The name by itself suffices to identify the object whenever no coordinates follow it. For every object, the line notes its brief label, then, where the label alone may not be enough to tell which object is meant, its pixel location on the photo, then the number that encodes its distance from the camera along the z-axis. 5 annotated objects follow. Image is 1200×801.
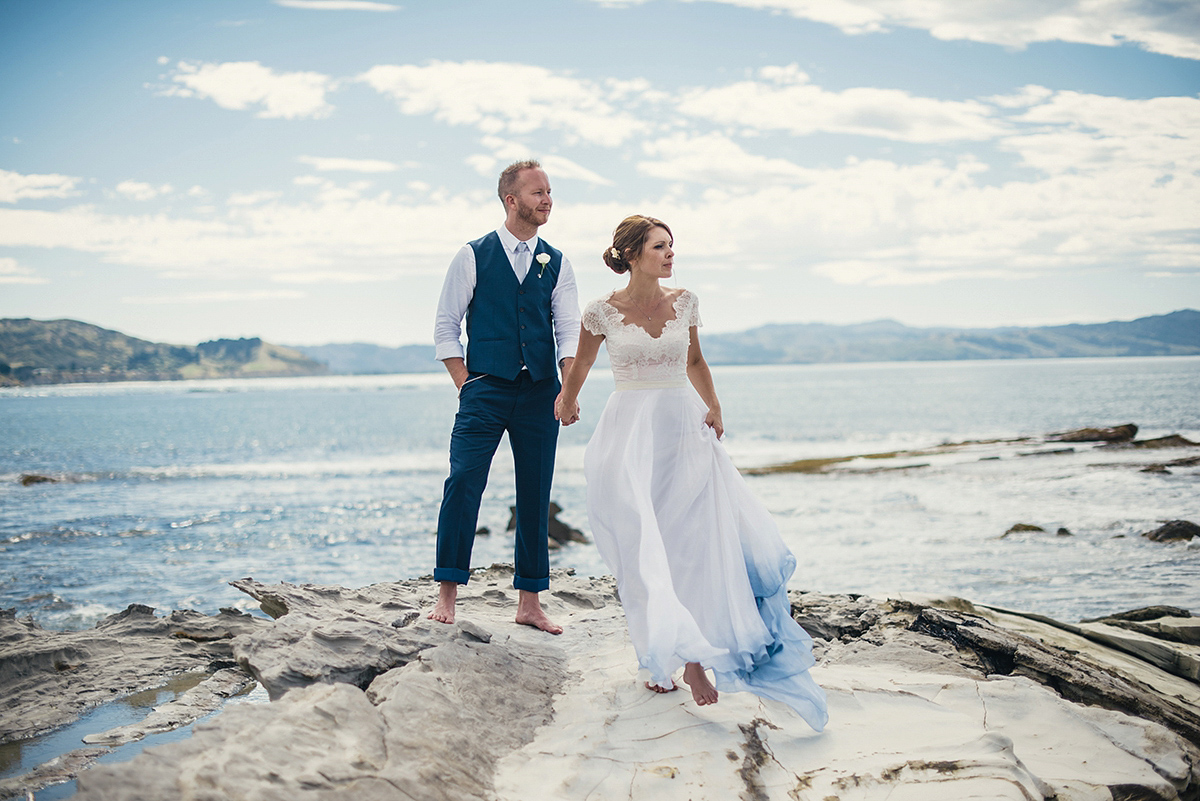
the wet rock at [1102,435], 30.39
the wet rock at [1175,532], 13.48
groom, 4.91
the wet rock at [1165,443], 27.50
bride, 3.85
